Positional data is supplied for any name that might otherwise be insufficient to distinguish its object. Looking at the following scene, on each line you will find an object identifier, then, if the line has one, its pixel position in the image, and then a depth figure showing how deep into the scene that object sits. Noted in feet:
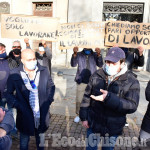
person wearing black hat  7.27
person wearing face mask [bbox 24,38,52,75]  14.82
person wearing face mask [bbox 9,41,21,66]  13.37
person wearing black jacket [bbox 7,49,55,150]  8.68
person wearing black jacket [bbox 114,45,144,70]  12.39
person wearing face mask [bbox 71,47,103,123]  13.71
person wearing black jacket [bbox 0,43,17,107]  11.43
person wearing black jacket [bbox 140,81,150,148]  7.99
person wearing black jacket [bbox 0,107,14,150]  4.82
